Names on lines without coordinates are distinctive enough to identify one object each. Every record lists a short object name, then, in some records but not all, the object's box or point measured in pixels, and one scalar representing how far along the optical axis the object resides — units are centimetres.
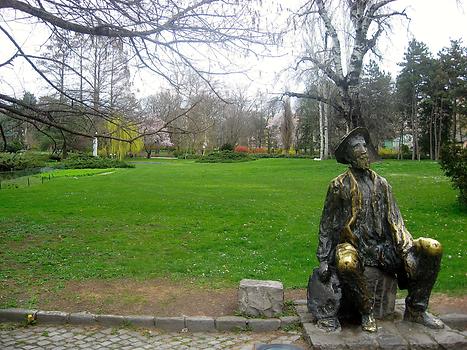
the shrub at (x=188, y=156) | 6419
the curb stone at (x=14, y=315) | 596
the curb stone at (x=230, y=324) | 573
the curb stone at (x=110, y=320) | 584
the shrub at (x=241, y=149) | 6982
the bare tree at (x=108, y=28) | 592
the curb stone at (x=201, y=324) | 575
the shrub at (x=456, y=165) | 1342
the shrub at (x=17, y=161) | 3391
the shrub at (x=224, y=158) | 5238
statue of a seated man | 496
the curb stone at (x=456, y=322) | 575
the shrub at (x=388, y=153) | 5738
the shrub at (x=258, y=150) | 7367
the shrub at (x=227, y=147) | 5769
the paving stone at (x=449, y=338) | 475
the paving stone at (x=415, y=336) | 473
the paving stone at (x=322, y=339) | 471
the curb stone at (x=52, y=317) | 591
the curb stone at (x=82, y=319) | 588
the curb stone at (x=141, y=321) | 582
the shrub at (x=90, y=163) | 4271
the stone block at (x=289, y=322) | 570
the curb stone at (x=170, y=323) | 578
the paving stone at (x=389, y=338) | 469
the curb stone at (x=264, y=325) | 567
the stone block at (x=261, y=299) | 589
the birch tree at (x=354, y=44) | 1666
